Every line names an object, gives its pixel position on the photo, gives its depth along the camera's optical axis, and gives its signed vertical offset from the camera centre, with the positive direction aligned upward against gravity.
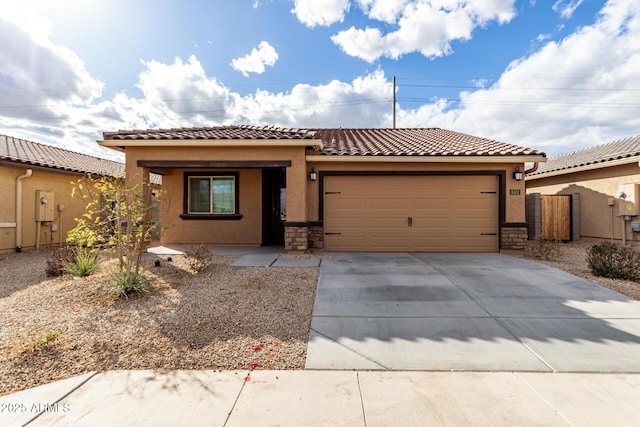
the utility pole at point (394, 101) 23.81 +9.13
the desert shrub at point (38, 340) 3.16 -1.40
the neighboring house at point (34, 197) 9.07 +0.59
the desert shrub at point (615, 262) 5.80 -0.90
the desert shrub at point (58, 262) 6.00 -0.96
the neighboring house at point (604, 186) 9.91 +1.17
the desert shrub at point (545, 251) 7.98 -0.96
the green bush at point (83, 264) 5.68 -0.96
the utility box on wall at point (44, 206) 9.84 +0.28
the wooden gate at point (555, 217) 11.82 -0.04
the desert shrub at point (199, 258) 6.22 -0.90
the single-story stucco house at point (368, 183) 8.30 +0.97
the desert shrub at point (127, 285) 4.60 -1.11
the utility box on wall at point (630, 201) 9.63 +0.50
